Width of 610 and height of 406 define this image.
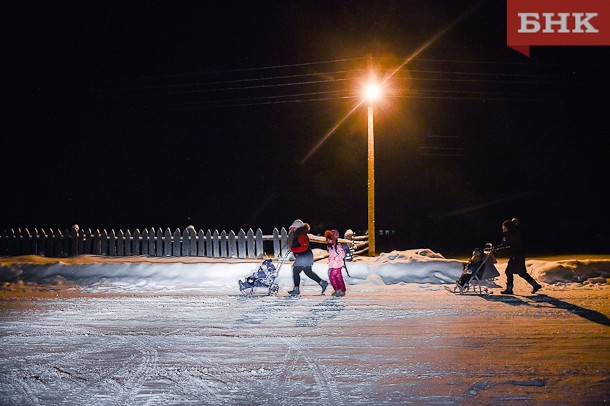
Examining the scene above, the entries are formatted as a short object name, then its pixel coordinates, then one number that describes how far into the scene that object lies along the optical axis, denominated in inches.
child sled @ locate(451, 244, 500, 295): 466.6
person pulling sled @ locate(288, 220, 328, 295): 463.8
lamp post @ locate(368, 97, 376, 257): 664.4
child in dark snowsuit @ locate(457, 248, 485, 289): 466.0
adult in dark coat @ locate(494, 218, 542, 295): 458.0
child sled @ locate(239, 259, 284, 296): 461.7
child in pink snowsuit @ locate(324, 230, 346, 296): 467.5
